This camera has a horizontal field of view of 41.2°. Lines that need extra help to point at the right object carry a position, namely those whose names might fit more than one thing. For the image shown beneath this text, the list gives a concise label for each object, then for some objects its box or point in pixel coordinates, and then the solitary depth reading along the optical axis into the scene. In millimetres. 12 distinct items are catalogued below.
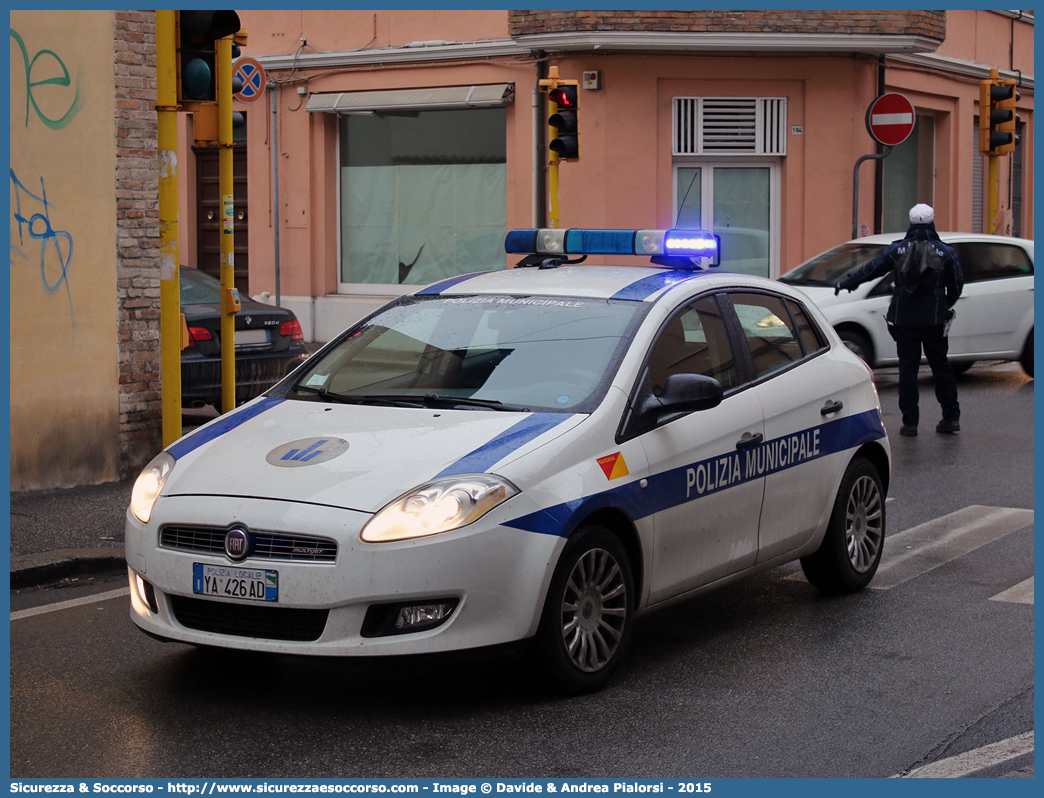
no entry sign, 18047
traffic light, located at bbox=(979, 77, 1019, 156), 19391
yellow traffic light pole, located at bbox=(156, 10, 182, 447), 7832
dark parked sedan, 11484
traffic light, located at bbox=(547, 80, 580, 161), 15328
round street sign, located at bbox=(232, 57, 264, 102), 17203
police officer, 12000
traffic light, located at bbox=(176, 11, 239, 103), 7883
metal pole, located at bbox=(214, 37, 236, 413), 8555
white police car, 4688
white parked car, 15523
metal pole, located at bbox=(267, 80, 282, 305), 21094
